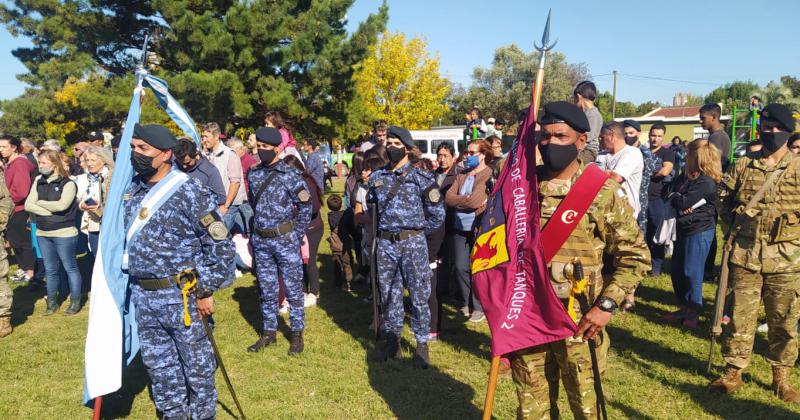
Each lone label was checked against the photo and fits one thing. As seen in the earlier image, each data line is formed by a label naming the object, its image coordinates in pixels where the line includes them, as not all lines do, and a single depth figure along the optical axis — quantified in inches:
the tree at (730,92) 2795.3
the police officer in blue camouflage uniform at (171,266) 145.7
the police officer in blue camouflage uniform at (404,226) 206.1
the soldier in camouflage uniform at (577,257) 113.7
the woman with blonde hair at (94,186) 270.8
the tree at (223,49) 650.8
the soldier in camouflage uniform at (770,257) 172.4
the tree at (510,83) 2046.0
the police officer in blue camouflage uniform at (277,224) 220.4
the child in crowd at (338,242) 313.4
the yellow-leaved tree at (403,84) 1249.4
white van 1012.5
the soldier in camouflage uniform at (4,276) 249.1
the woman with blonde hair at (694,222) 239.6
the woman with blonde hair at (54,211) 267.8
